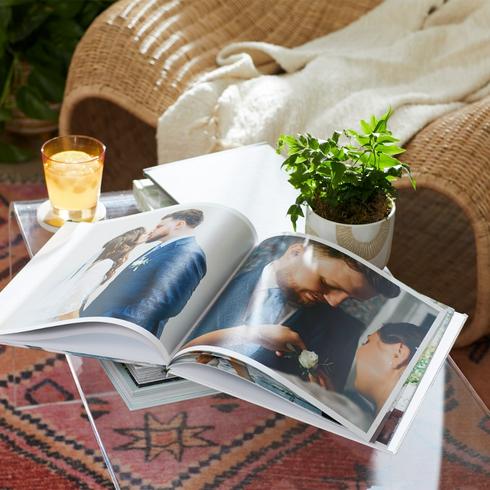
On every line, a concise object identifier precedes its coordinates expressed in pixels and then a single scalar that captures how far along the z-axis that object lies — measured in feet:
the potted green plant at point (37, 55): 8.50
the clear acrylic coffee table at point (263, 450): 4.58
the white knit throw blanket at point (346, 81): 6.96
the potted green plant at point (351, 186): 5.11
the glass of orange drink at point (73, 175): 5.56
